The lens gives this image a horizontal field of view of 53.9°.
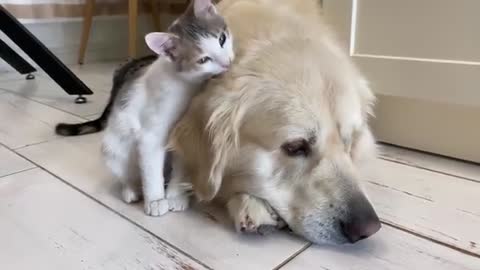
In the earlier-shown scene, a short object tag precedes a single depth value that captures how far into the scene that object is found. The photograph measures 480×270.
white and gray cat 0.96
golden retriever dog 0.90
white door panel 1.29
